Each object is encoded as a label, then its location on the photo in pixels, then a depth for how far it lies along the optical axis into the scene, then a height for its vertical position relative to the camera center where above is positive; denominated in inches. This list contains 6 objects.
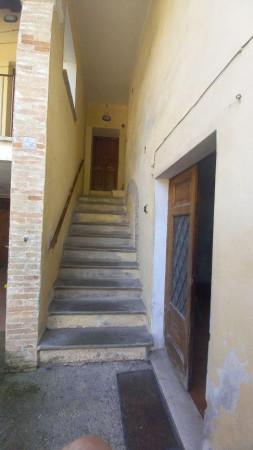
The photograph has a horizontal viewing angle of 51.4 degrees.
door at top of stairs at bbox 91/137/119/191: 304.7 +75.7
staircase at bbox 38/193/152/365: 106.6 -36.3
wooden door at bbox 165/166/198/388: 84.7 -13.7
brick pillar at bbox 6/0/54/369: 99.6 +15.7
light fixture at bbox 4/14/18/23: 164.4 +130.1
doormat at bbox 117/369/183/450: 69.6 -55.7
